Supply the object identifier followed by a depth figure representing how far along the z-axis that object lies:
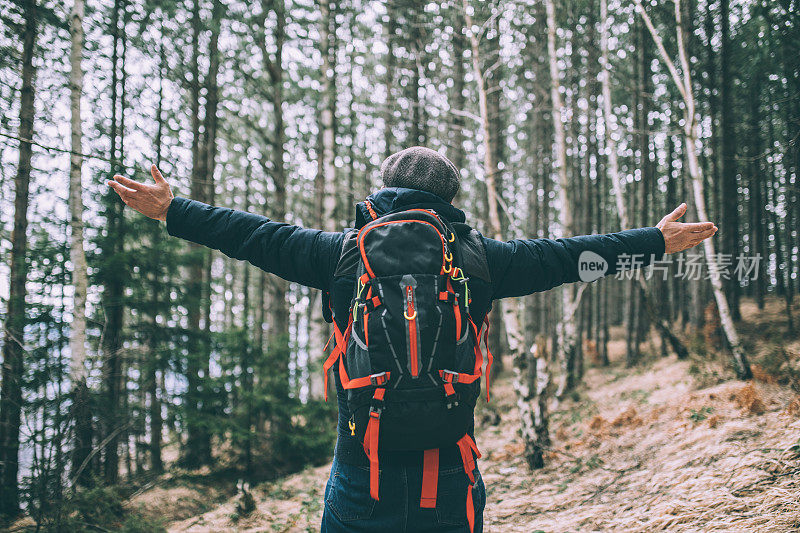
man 1.93
